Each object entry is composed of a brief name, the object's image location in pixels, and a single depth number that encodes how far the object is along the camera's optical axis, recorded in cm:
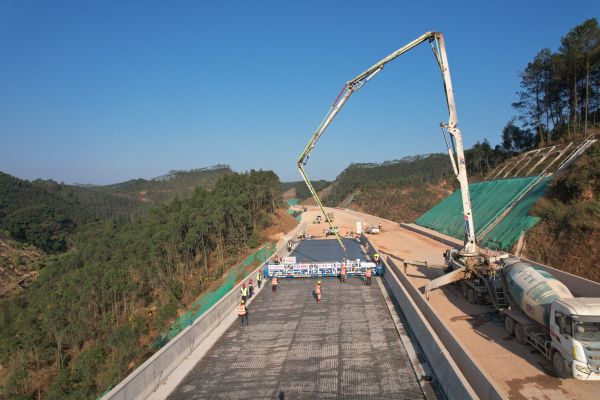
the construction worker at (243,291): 1723
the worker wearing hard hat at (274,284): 2169
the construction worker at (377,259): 2555
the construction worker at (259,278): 2266
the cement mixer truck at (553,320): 969
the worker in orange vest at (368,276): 2188
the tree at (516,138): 5469
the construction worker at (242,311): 1566
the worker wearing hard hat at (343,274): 2285
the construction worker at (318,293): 1892
